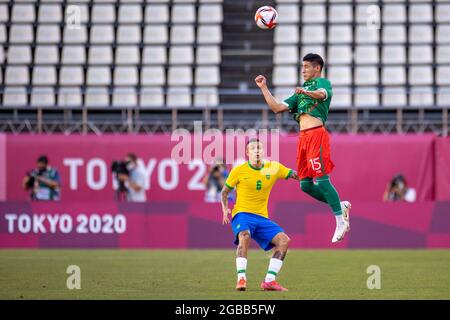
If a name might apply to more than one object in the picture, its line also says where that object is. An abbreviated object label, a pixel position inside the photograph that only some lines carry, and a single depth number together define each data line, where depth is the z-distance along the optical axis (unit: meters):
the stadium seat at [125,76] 28.23
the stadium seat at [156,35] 29.20
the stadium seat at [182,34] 29.16
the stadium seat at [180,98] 27.33
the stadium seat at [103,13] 29.53
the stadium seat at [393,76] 28.06
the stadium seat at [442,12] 29.27
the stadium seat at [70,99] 27.06
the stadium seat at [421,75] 28.08
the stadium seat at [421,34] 28.98
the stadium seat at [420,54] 28.53
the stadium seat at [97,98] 27.34
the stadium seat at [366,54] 28.44
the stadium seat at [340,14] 29.25
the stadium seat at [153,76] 28.25
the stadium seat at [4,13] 29.91
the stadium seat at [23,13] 29.83
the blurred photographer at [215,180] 25.45
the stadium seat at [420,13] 29.30
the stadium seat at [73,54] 28.88
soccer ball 14.16
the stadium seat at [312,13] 29.41
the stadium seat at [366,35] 28.86
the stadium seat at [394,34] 28.88
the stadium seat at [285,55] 28.72
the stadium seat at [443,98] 26.78
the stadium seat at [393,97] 26.89
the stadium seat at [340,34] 28.92
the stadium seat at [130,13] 29.58
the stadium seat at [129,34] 29.19
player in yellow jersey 13.98
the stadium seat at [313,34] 28.98
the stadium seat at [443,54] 28.47
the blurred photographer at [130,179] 24.94
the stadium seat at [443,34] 28.91
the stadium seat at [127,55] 28.75
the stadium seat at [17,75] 28.39
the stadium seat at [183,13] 29.50
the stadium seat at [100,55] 28.80
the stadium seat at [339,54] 28.45
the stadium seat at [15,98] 27.39
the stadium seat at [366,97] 27.16
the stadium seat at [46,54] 28.92
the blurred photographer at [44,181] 24.39
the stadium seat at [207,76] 28.31
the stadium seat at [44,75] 28.42
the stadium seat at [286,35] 29.17
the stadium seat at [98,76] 28.33
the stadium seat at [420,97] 26.52
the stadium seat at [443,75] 28.02
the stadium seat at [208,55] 28.78
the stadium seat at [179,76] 28.23
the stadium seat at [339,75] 28.06
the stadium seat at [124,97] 27.56
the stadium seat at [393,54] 28.48
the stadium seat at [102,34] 29.17
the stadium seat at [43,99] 27.41
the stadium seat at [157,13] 29.58
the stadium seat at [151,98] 27.25
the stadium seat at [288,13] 29.47
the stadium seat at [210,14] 29.52
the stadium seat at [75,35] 29.23
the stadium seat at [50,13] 29.71
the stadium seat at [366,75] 28.06
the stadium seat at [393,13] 29.12
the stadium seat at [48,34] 29.36
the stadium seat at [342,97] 27.22
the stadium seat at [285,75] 28.07
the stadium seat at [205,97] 27.25
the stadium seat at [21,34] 29.38
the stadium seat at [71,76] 28.39
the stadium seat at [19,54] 28.89
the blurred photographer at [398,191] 25.61
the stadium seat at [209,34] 29.17
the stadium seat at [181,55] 28.73
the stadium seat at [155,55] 28.75
